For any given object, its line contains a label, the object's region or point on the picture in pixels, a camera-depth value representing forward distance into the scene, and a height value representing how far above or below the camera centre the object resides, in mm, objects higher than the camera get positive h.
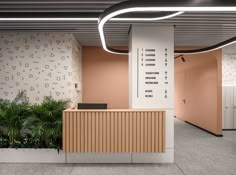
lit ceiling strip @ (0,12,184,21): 3307 +1229
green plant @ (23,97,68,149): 4273 -723
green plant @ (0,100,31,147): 4340 -669
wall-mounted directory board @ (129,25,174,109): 4496 +497
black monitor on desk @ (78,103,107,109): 4254 -330
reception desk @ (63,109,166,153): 4133 -864
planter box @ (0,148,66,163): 4328 -1392
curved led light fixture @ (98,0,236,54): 2631 +1094
